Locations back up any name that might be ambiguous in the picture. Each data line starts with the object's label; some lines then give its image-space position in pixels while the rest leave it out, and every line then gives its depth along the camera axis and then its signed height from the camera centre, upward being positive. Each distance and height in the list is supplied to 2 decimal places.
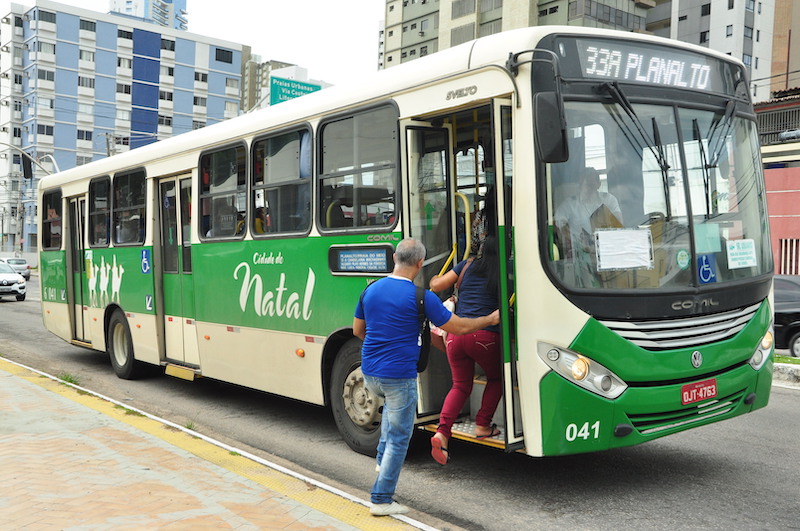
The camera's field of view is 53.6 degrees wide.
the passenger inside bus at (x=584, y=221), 5.27 +0.23
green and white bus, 5.23 +0.24
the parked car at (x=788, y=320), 13.44 -1.18
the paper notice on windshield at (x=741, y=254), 5.82 -0.01
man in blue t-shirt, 4.95 -0.58
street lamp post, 24.47 +3.08
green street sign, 24.28 +5.34
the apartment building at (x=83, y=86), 82.56 +19.41
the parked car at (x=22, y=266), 44.53 -0.10
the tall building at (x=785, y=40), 57.09 +15.39
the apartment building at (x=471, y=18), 54.34 +18.13
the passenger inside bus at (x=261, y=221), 7.96 +0.40
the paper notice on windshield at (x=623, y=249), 5.30 +0.04
